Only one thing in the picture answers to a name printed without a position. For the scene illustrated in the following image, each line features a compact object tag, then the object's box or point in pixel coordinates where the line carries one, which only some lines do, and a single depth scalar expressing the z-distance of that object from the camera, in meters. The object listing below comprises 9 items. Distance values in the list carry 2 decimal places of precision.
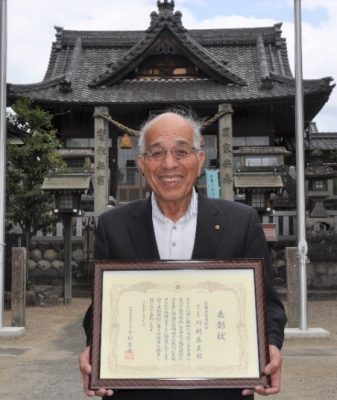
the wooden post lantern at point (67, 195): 12.52
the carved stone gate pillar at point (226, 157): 15.58
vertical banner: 15.12
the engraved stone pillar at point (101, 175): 15.16
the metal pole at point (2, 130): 8.77
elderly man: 2.35
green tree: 13.27
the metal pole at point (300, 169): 8.74
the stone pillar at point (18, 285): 9.33
